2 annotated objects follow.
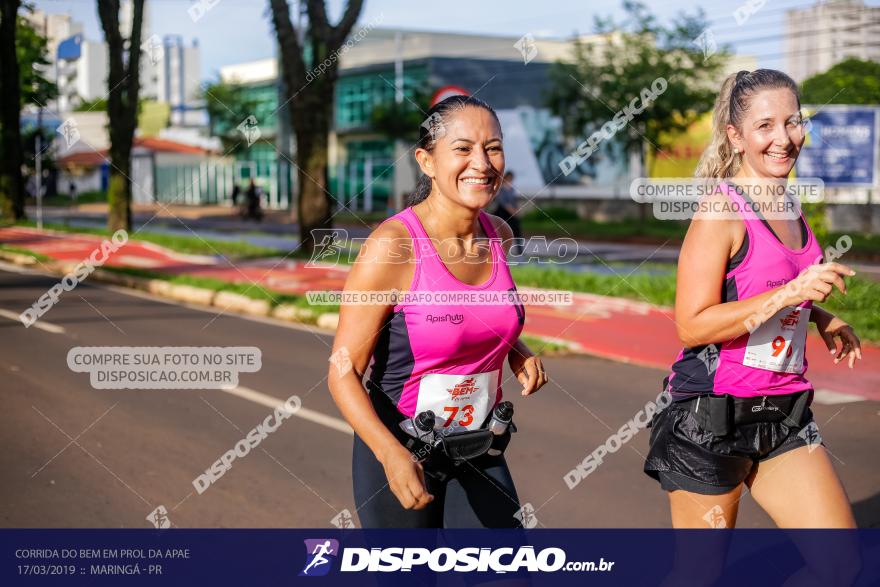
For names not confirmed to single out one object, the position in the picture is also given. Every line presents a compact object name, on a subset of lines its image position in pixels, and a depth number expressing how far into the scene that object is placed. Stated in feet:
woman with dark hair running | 9.00
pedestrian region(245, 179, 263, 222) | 136.98
